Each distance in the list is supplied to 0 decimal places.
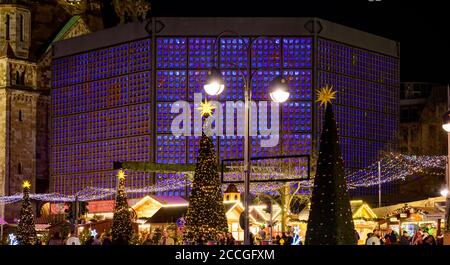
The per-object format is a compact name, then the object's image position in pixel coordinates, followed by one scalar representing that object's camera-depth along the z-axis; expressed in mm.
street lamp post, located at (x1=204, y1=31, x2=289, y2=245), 33094
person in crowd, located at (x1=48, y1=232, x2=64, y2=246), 34719
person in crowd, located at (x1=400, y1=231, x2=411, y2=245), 37219
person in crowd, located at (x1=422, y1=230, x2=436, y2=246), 31169
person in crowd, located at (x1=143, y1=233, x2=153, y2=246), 45062
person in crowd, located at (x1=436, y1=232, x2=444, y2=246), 39000
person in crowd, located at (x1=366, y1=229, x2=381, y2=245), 31884
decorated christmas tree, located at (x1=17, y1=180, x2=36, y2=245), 55219
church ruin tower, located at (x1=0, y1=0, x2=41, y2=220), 90188
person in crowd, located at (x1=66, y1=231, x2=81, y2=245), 33994
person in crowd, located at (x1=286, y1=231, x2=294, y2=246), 40341
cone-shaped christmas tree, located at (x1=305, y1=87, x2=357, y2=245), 30844
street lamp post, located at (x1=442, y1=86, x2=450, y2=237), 36431
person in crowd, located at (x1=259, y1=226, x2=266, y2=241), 47025
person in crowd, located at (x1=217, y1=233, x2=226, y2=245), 36038
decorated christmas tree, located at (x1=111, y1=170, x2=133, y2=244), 47609
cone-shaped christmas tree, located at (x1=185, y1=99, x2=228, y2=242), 37625
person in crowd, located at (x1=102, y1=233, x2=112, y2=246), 34697
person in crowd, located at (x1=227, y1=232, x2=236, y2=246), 35359
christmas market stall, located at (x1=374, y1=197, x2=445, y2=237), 55344
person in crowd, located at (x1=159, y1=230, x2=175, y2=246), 44553
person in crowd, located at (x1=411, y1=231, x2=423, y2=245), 36719
